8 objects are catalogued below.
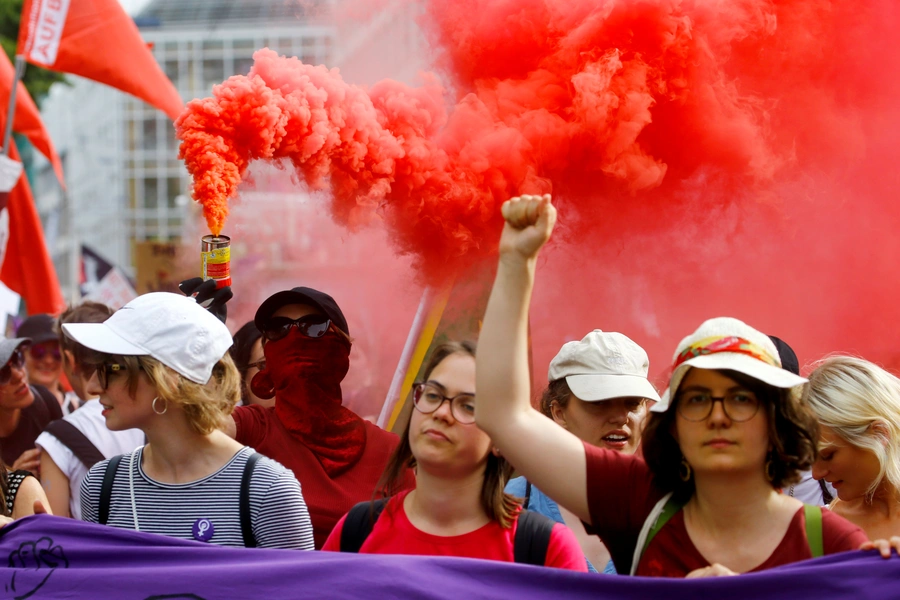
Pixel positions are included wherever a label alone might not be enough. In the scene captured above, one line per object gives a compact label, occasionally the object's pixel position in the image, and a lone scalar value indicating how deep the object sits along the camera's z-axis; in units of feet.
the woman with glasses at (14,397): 33.37
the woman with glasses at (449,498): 17.81
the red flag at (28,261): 63.16
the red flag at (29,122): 66.90
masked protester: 23.80
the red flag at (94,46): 56.03
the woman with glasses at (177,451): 19.75
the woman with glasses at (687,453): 15.58
